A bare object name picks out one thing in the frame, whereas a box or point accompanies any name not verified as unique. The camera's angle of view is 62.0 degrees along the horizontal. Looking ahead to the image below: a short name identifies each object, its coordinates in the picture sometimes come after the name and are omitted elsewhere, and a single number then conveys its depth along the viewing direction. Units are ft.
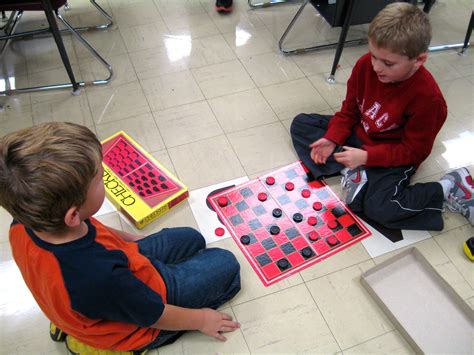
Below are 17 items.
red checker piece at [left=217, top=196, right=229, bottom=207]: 4.70
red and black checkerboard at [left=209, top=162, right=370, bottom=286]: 4.25
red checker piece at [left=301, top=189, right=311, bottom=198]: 4.78
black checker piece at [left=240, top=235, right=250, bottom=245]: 4.36
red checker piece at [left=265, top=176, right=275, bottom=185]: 4.91
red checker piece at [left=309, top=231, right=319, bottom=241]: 4.38
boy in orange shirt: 2.07
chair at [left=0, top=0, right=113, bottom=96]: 5.42
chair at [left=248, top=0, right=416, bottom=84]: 5.74
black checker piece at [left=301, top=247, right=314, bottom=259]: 4.25
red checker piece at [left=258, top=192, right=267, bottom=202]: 4.74
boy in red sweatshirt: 3.69
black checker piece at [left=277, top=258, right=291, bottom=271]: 4.17
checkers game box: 4.49
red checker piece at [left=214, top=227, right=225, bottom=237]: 4.44
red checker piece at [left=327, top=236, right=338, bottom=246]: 4.34
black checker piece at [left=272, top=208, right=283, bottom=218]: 4.59
